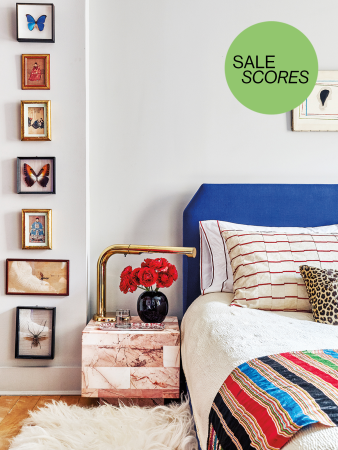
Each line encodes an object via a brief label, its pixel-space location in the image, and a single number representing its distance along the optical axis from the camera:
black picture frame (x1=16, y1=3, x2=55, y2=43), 2.08
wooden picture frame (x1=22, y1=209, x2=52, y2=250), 2.11
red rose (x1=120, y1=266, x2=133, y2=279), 1.98
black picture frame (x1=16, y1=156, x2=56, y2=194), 2.10
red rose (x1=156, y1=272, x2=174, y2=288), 1.94
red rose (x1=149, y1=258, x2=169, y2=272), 1.95
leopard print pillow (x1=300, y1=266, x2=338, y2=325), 1.52
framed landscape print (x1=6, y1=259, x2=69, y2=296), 2.12
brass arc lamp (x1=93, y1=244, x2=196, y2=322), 1.98
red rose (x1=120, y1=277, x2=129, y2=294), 1.95
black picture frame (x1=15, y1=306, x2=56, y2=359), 2.10
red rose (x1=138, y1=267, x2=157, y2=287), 1.91
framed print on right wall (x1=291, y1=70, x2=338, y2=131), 2.29
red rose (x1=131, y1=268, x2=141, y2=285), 1.95
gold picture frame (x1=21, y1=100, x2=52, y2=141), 2.10
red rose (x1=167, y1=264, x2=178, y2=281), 1.96
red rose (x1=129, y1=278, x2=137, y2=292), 1.95
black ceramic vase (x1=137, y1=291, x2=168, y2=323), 1.96
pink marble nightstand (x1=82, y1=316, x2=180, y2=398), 1.85
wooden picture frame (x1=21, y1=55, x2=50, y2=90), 2.10
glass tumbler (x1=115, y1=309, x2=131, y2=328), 1.98
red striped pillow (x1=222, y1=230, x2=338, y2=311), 1.72
